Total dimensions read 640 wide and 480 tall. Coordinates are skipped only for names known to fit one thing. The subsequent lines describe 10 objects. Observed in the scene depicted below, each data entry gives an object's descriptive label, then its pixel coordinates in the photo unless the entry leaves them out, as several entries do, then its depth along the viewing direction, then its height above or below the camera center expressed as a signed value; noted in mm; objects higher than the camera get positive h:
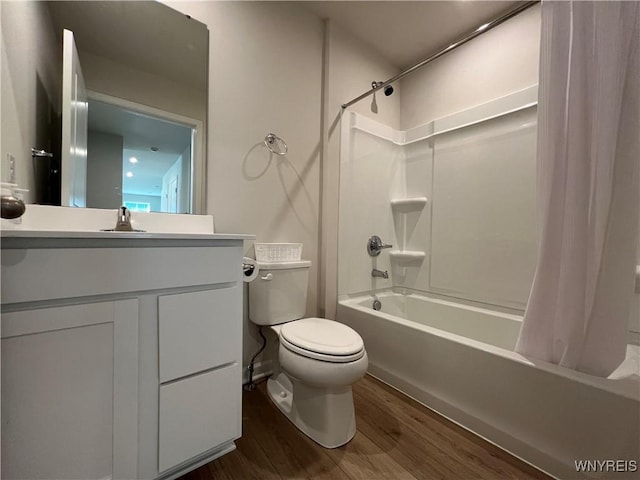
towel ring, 1642 +567
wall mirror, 1120 +587
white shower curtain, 846 +198
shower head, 1857 +1027
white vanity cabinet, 631 -347
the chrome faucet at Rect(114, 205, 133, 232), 1062 +36
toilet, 1085 -561
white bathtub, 873 -638
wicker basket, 1586 -113
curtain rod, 1107 +966
